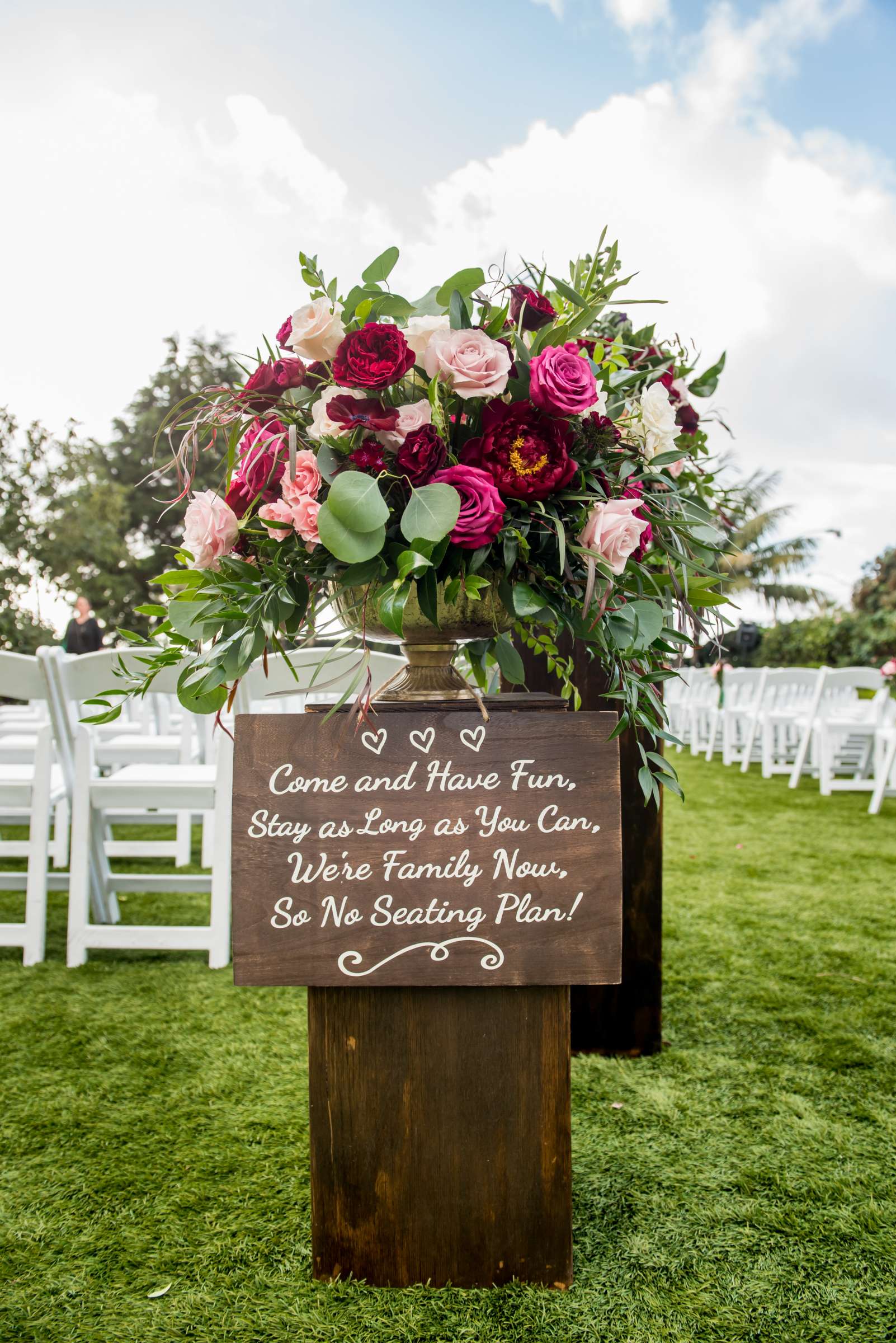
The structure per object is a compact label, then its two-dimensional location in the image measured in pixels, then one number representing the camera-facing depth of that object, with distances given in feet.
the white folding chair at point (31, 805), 7.98
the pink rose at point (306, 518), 3.19
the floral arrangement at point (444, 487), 3.18
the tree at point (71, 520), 40.47
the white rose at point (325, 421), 3.29
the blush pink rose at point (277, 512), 3.27
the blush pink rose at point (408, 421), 3.26
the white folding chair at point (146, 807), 7.95
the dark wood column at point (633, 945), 6.35
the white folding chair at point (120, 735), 8.10
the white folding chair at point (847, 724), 19.84
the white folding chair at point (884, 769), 17.97
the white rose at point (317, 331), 3.34
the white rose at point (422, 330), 3.36
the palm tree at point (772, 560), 55.93
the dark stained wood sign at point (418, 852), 3.66
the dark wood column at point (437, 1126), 3.78
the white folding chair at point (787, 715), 22.59
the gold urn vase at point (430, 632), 3.72
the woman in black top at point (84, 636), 25.43
